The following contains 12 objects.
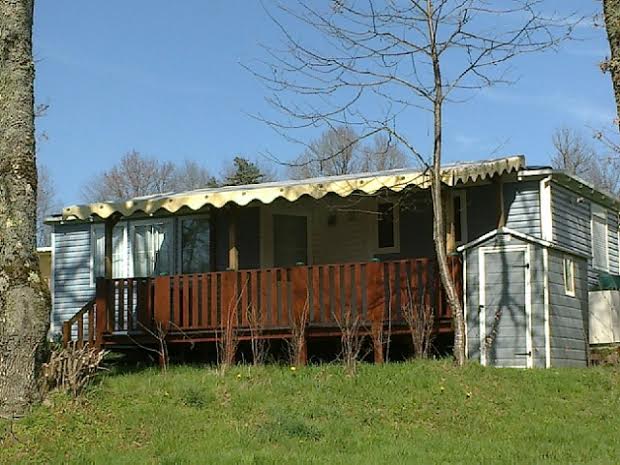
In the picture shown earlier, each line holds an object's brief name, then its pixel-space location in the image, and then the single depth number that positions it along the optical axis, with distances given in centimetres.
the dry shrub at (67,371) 1173
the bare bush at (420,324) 1432
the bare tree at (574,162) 4588
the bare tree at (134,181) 5756
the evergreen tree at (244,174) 4441
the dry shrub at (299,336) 1490
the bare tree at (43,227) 5328
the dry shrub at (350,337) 1349
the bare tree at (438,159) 1394
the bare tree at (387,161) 3963
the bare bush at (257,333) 1493
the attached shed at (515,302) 1430
